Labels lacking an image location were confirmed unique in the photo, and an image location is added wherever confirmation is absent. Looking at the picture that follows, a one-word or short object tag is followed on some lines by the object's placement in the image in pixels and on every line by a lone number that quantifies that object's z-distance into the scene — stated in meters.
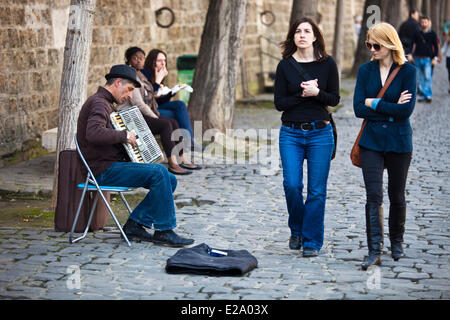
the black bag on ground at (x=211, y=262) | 6.30
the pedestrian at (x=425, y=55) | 19.23
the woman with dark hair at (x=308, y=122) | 6.91
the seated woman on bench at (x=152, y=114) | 10.71
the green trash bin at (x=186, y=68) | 16.16
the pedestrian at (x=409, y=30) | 19.17
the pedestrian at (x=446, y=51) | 21.02
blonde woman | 6.57
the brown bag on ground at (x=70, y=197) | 7.54
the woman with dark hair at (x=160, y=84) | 11.30
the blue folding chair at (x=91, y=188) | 7.24
